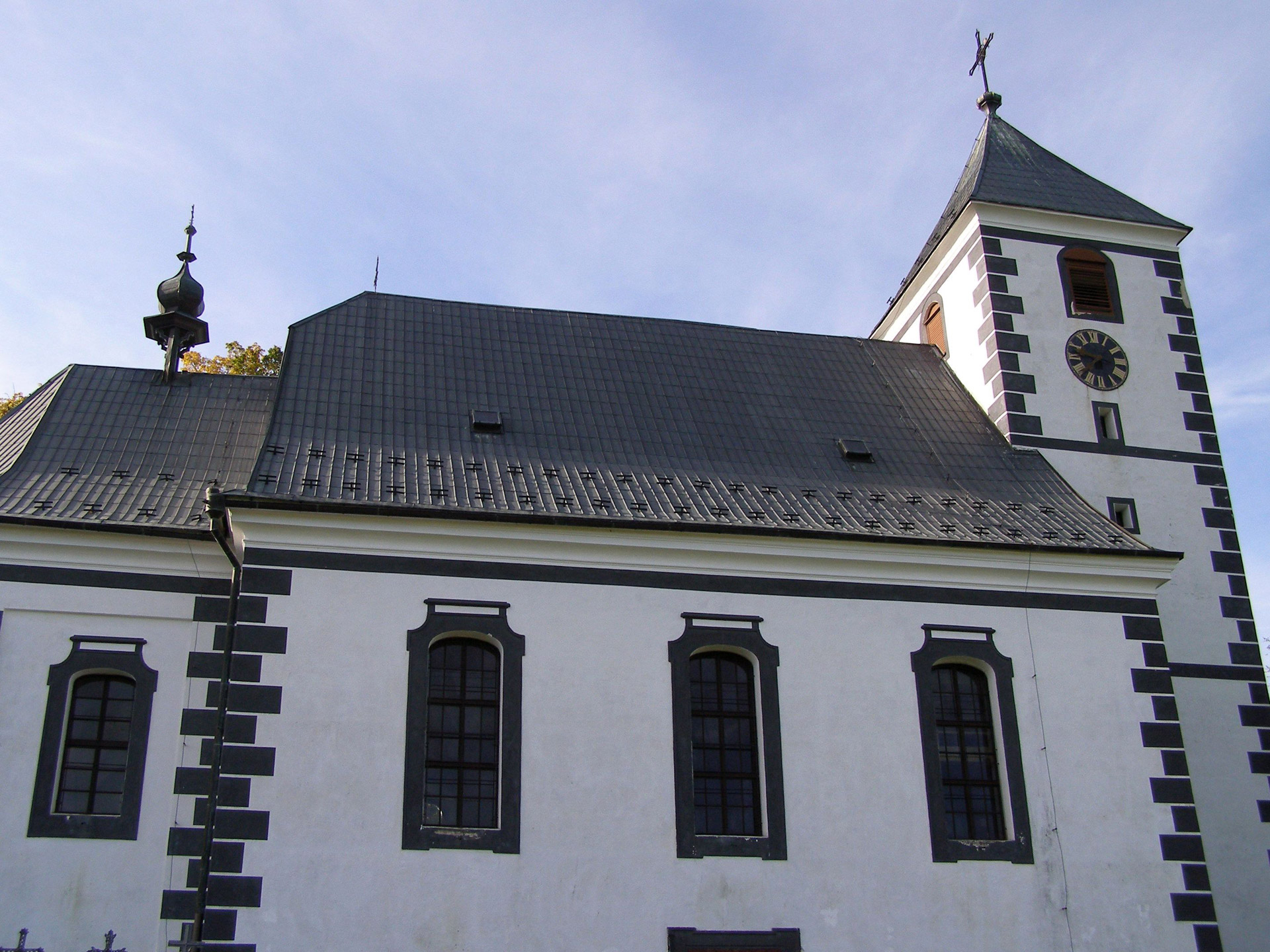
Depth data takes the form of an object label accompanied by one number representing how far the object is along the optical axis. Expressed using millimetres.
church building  13516
